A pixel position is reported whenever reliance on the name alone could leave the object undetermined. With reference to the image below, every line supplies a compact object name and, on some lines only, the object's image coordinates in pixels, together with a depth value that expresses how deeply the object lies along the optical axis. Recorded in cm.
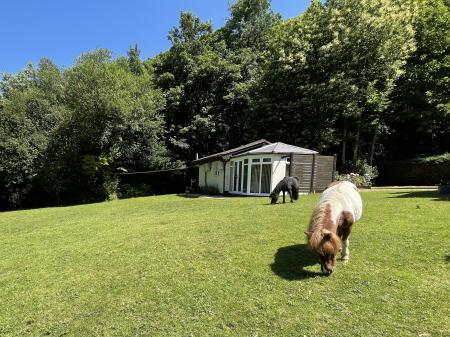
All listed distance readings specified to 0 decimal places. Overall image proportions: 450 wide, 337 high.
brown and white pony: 490
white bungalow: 1769
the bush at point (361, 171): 2050
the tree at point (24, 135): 2334
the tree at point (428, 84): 2144
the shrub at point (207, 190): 2244
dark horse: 1336
